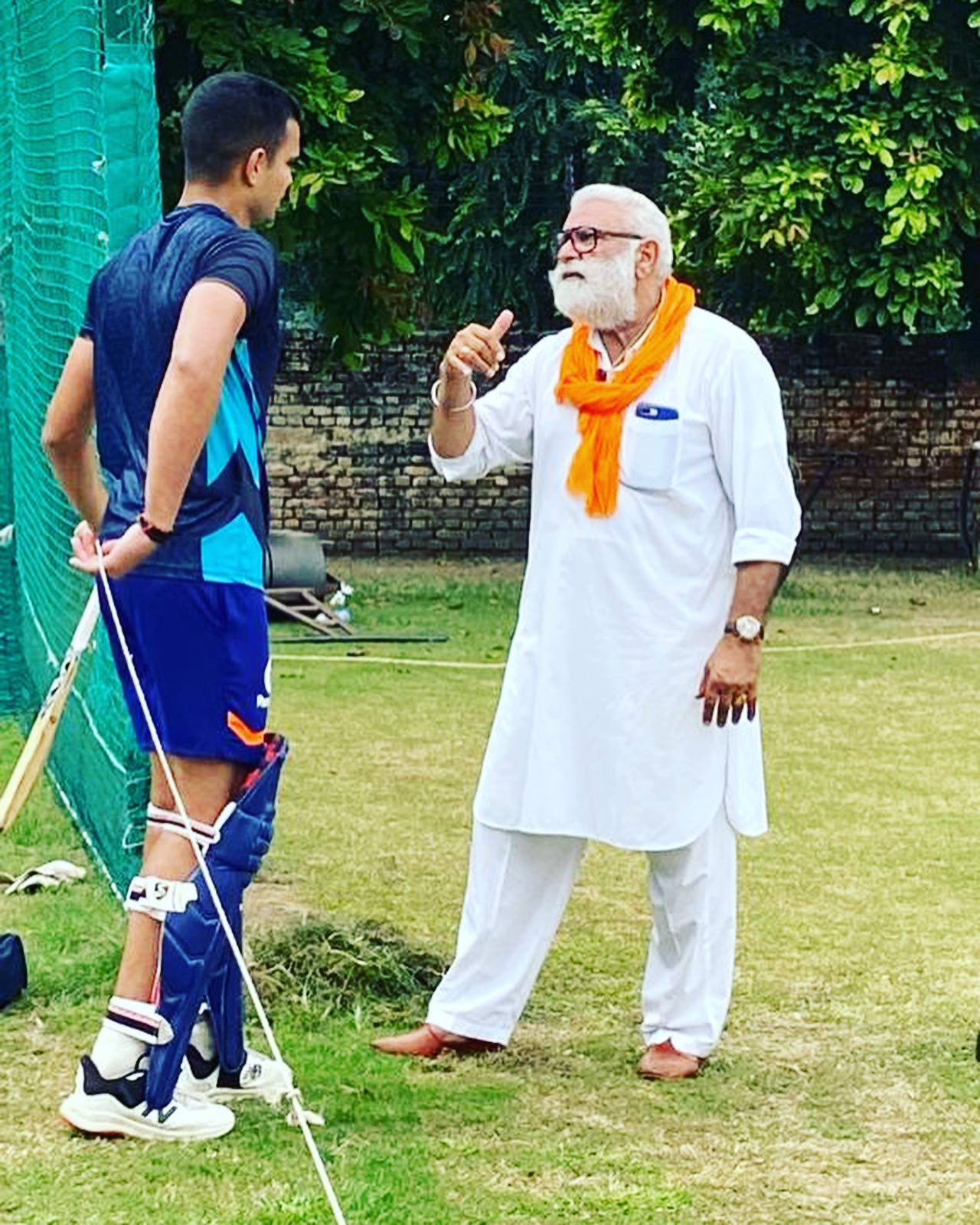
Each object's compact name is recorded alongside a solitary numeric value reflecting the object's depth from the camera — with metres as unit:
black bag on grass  5.85
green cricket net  6.51
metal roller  15.55
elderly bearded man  5.36
